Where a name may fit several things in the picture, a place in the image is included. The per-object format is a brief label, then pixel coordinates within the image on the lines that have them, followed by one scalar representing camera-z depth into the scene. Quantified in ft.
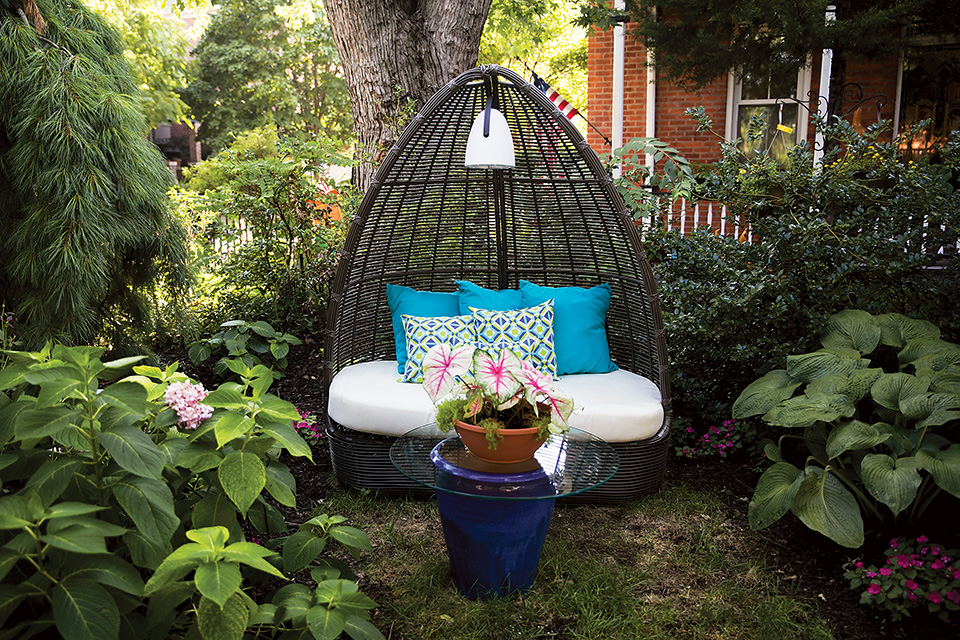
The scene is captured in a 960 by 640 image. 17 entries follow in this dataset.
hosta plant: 7.16
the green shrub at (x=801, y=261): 9.87
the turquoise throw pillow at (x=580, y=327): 10.60
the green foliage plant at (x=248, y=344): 12.86
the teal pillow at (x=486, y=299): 10.88
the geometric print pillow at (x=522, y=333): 10.28
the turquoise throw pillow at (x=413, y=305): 10.88
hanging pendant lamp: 8.82
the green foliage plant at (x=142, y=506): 4.50
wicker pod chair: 9.58
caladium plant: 6.64
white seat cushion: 9.02
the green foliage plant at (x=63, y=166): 10.57
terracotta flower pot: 6.72
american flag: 20.54
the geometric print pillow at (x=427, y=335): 10.23
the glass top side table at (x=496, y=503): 6.95
